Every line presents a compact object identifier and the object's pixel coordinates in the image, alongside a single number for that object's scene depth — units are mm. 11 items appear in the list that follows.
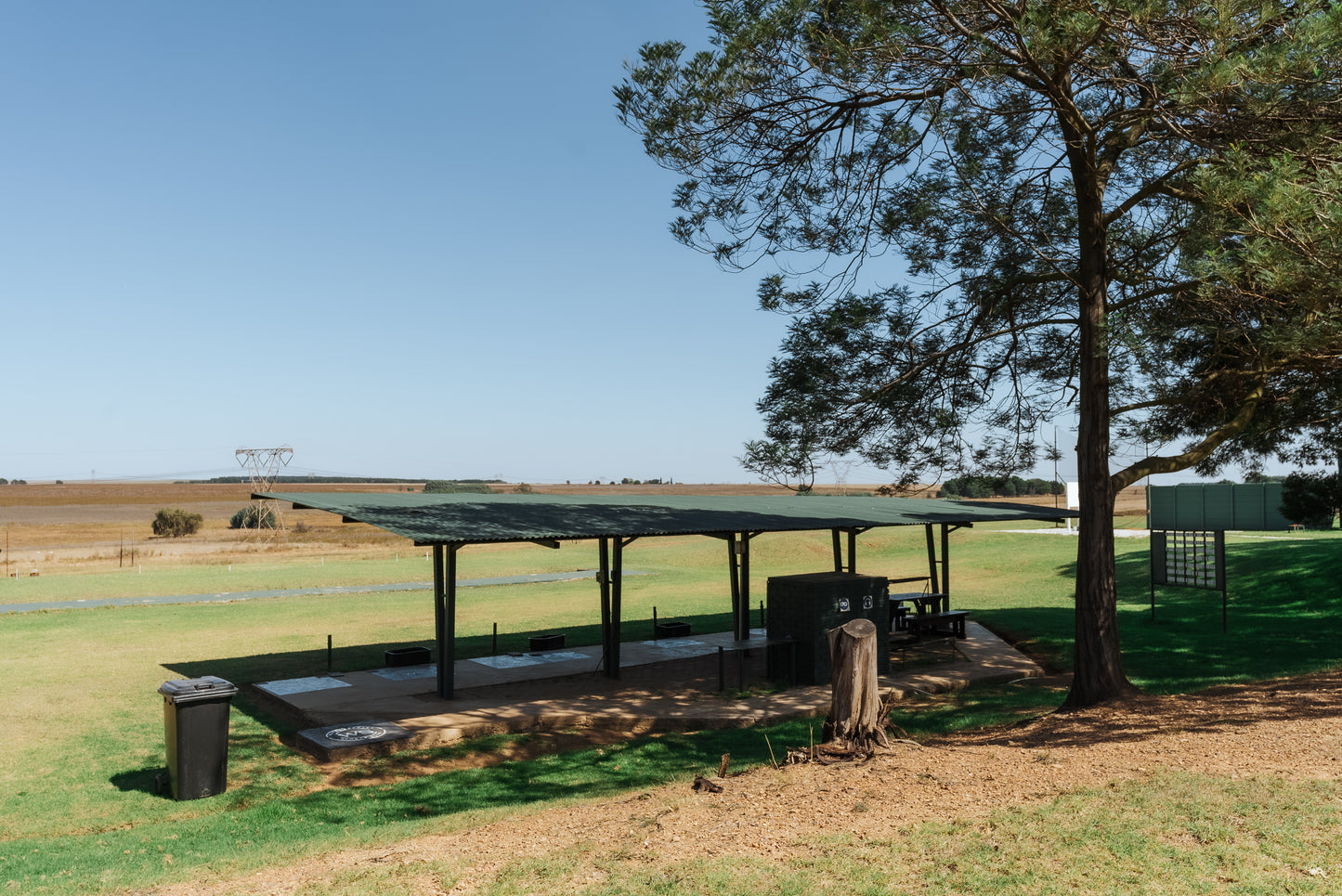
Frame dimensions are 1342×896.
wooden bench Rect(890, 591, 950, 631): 17656
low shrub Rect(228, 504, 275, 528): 74438
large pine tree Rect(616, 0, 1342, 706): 8094
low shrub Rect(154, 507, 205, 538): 65250
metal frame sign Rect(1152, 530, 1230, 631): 17641
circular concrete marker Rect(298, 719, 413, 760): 10227
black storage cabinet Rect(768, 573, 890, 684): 13938
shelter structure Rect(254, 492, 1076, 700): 12328
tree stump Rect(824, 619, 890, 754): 7855
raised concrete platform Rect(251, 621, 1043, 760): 11484
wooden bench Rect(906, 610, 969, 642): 16812
